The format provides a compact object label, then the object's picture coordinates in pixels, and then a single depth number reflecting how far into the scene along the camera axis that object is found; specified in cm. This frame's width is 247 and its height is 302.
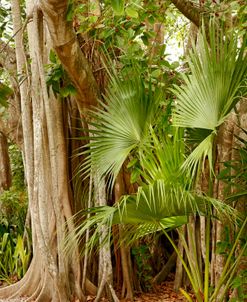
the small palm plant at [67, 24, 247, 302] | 257
